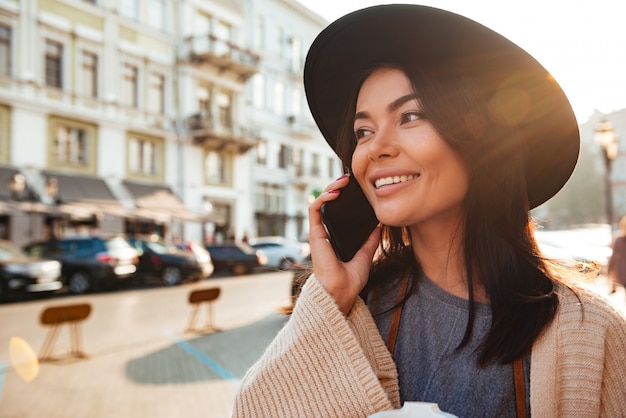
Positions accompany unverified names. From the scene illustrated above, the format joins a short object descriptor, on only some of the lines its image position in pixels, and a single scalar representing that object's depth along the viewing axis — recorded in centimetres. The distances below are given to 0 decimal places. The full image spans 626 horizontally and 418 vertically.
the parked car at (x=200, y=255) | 1778
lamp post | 1249
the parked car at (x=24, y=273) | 1264
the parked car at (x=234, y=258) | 2084
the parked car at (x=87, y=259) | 1463
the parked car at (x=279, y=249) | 2333
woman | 125
